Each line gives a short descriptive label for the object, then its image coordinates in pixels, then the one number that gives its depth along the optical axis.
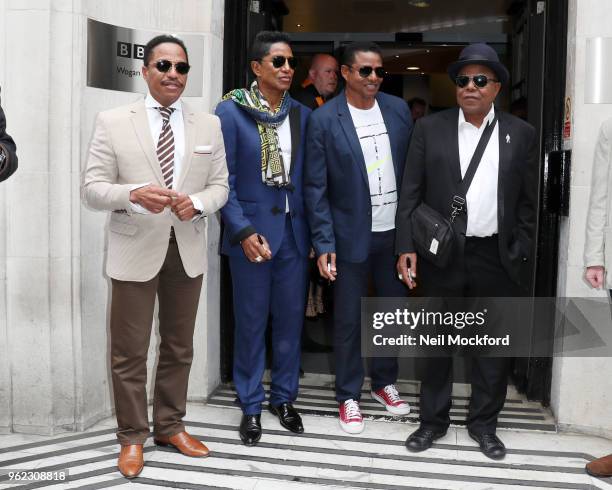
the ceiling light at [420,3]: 7.25
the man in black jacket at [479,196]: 3.53
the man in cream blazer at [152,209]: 3.25
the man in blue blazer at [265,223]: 3.73
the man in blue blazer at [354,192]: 3.84
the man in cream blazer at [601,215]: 3.32
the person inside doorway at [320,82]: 4.91
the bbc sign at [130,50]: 4.17
